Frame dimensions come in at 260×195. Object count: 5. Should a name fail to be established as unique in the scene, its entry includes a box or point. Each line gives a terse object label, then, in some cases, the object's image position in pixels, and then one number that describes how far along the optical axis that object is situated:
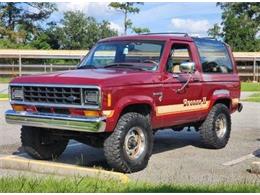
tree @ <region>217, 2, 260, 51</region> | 46.80
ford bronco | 6.10
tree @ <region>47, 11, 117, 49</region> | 57.82
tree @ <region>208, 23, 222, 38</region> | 51.14
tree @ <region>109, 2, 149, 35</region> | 42.28
